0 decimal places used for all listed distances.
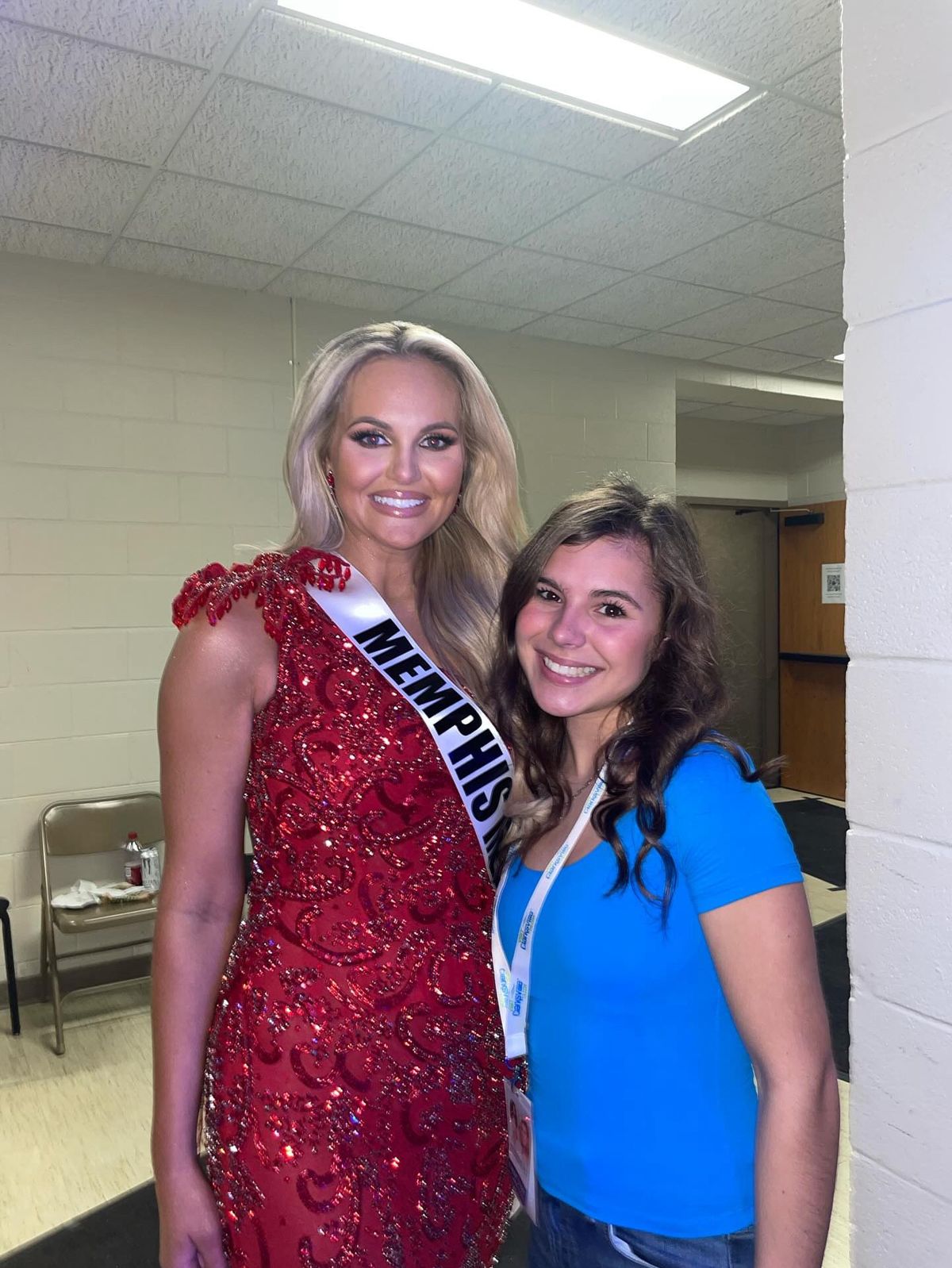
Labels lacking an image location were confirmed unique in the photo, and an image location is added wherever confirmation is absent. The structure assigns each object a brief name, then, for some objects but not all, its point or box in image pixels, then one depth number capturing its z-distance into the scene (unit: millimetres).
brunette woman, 831
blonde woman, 1048
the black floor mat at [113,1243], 2074
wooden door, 6598
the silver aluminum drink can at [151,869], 3521
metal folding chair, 3184
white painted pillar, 1059
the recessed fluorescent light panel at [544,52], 2045
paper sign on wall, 6504
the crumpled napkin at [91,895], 3297
